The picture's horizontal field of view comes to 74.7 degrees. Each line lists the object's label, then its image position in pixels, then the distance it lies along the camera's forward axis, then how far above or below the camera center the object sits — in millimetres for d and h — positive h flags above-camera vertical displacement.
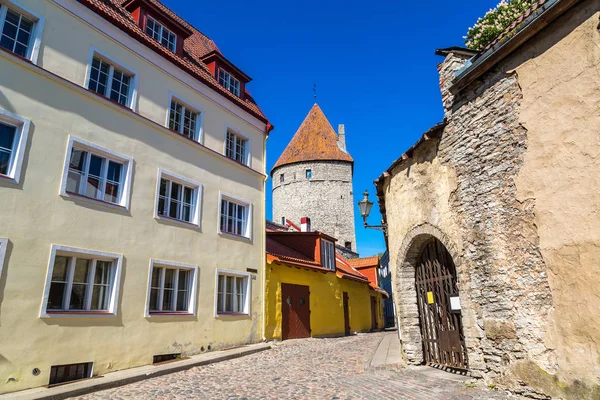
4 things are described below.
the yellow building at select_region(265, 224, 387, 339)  14609 +776
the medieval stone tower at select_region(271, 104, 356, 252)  36969 +11444
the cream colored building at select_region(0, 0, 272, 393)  7660 +2644
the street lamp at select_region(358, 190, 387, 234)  12828 +3182
